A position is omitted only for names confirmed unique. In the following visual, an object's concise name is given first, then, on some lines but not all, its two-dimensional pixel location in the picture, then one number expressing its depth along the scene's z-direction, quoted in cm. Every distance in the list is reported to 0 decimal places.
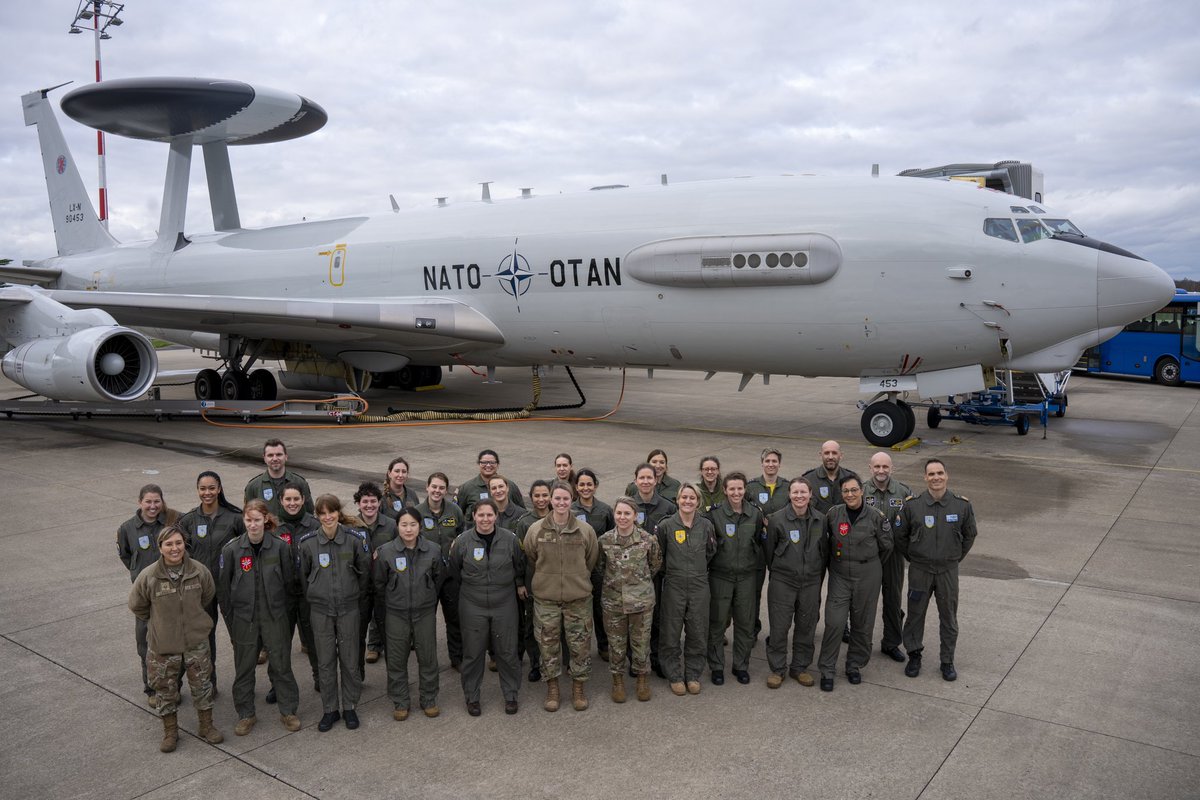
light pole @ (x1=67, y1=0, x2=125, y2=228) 4041
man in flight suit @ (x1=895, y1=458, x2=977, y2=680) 571
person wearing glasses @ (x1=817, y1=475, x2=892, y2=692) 564
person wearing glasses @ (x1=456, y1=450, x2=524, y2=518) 668
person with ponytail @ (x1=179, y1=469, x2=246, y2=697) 581
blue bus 2527
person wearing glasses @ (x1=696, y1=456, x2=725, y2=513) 622
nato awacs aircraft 1242
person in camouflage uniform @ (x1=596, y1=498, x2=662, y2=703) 550
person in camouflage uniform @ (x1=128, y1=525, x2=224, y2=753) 494
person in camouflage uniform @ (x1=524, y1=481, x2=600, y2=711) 542
